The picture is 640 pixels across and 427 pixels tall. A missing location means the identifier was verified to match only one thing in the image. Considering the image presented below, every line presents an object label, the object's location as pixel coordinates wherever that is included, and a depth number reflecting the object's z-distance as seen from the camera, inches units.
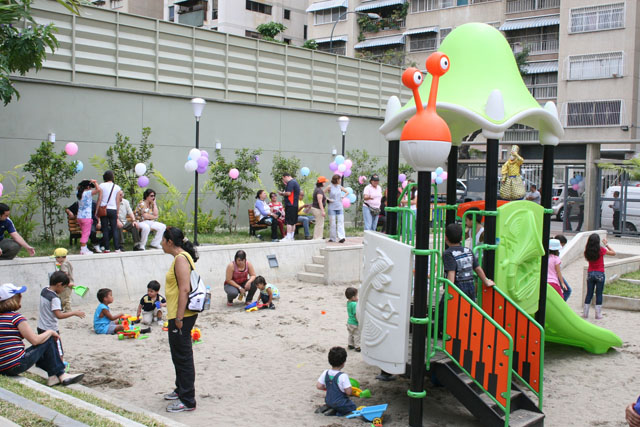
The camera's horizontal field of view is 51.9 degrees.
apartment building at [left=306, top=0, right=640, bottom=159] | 1470.2
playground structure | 252.4
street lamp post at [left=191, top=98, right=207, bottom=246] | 584.4
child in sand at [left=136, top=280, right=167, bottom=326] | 419.2
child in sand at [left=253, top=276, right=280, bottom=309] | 479.5
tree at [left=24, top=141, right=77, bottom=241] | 530.0
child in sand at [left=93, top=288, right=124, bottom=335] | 394.6
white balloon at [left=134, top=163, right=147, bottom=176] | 590.1
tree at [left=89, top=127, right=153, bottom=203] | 607.2
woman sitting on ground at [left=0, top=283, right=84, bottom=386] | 267.7
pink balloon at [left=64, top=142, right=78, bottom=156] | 571.8
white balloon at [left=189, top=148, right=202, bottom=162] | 588.4
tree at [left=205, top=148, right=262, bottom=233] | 693.9
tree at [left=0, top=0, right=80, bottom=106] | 453.7
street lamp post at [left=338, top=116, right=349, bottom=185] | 741.3
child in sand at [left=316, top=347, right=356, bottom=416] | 270.1
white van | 840.3
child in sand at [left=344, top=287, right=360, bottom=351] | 362.9
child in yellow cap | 422.6
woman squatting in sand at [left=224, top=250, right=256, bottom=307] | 484.1
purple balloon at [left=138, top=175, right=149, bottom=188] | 596.7
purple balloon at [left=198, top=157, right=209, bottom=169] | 600.4
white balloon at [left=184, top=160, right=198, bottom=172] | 586.9
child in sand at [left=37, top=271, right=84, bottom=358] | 309.0
